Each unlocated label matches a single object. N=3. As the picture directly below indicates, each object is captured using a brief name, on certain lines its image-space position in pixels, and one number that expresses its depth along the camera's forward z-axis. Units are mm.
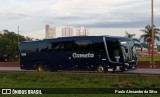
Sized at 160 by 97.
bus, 31453
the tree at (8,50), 74375
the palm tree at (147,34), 105288
